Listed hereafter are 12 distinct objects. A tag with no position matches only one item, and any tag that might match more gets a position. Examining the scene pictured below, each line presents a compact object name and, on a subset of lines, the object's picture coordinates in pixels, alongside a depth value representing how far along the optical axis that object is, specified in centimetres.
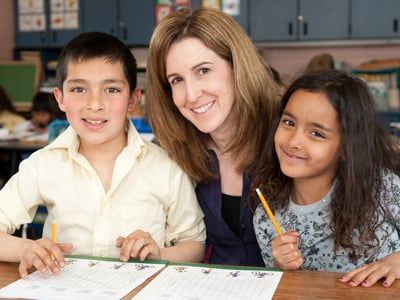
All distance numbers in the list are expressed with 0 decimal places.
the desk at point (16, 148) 389
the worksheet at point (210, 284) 95
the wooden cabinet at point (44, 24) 606
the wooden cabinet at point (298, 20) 518
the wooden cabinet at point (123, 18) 583
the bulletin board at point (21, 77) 598
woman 147
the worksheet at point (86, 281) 96
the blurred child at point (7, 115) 482
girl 129
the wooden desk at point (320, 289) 95
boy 140
